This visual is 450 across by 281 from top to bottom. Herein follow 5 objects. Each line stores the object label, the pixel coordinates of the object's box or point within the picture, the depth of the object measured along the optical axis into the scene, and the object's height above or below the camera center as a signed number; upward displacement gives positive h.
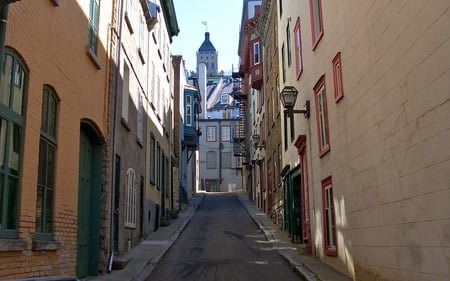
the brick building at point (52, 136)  7.02 +1.68
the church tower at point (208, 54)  126.24 +44.41
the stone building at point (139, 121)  13.37 +3.75
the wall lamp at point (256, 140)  33.99 +6.13
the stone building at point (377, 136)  6.76 +1.63
